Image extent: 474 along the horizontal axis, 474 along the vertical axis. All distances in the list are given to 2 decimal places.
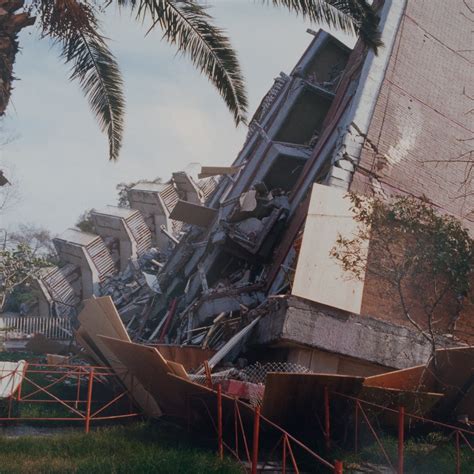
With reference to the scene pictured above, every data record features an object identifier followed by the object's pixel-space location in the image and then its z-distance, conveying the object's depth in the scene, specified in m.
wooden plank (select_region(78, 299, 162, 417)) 13.18
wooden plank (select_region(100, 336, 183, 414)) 10.91
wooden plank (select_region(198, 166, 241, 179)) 22.42
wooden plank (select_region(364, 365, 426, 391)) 10.70
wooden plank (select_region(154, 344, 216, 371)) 13.86
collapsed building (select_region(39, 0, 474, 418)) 13.03
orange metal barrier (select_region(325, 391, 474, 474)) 8.12
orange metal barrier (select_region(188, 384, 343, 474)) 9.66
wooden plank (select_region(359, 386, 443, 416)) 10.13
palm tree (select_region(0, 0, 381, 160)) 8.61
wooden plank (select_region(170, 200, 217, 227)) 20.53
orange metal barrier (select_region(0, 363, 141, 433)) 12.81
